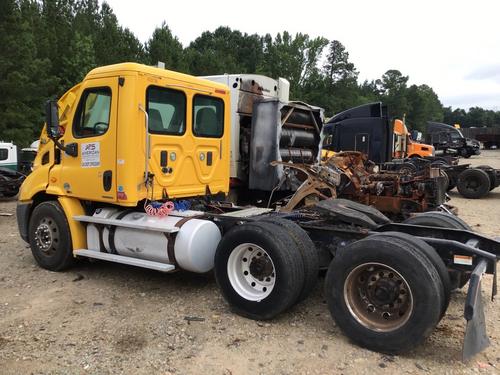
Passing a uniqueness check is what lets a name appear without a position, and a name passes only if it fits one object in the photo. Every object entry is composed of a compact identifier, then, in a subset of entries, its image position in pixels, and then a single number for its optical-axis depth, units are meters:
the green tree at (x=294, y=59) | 65.38
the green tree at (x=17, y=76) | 17.44
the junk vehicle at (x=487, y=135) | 50.97
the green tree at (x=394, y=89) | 90.31
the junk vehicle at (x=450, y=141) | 36.19
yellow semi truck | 3.79
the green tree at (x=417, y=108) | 94.44
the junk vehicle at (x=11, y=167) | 13.04
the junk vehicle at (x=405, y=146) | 21.42
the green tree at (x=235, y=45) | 70.38
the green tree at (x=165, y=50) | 39.91
